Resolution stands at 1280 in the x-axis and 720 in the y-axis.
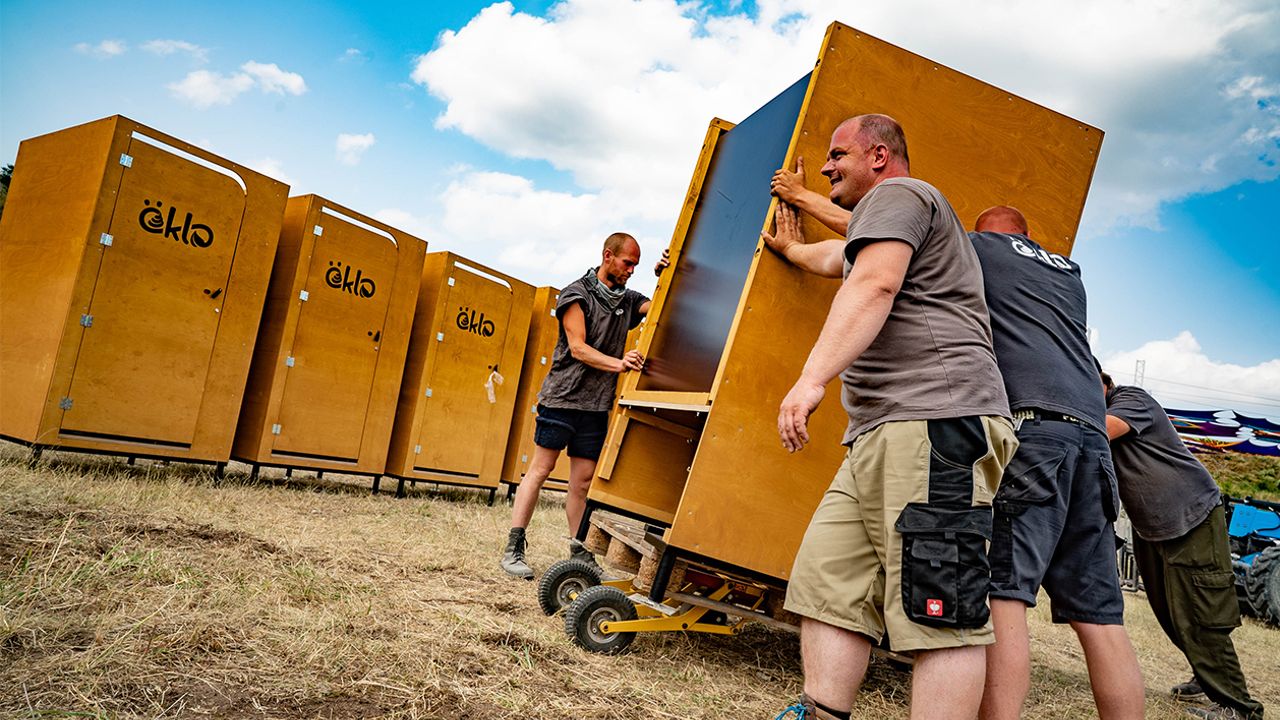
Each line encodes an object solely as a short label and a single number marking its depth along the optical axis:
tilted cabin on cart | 2.48
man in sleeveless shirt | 3.83
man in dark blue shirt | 1.88
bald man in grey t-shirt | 1.47
